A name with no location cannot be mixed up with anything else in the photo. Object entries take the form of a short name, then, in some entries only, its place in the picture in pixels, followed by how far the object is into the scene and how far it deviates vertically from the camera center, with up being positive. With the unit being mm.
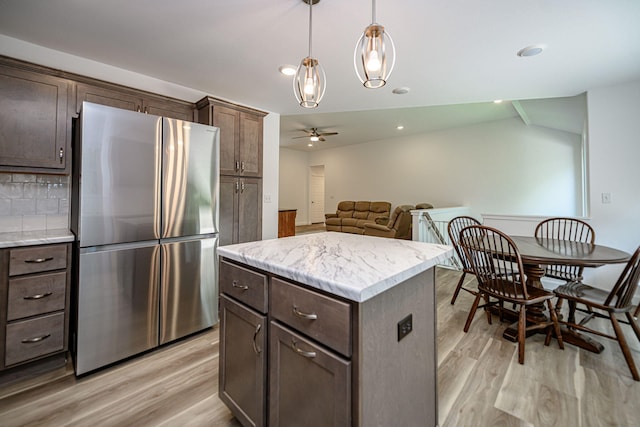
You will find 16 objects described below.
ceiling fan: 6427 +2111
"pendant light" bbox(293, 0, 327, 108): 1495 +800
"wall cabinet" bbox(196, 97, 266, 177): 2705 +916
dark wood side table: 6438 -153
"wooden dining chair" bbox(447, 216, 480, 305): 2670 -490
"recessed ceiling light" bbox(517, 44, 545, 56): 2088 +1372
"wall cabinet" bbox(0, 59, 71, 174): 1827 +682
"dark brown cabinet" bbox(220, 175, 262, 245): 2775 +72
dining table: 1879 -300
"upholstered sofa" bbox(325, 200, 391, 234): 7195 +16
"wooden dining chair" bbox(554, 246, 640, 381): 1703 -588
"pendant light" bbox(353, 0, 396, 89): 1239 +798
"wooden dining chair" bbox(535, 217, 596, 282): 2404 -253
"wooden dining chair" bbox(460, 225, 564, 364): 1950 -559
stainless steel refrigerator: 1752 -120
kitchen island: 854 -462
